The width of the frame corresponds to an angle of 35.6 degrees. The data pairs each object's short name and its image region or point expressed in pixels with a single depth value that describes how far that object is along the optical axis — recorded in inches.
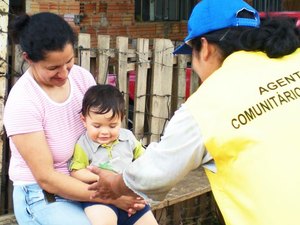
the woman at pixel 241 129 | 55.2
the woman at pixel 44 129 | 81.7
